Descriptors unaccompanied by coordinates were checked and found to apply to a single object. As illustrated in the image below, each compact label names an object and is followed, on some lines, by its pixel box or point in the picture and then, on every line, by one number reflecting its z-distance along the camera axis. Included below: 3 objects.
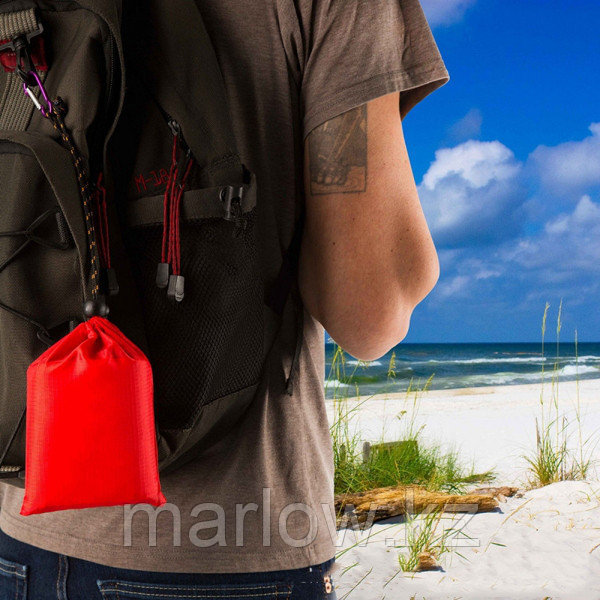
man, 0.67
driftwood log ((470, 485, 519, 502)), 3.36
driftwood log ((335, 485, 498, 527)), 2.93
